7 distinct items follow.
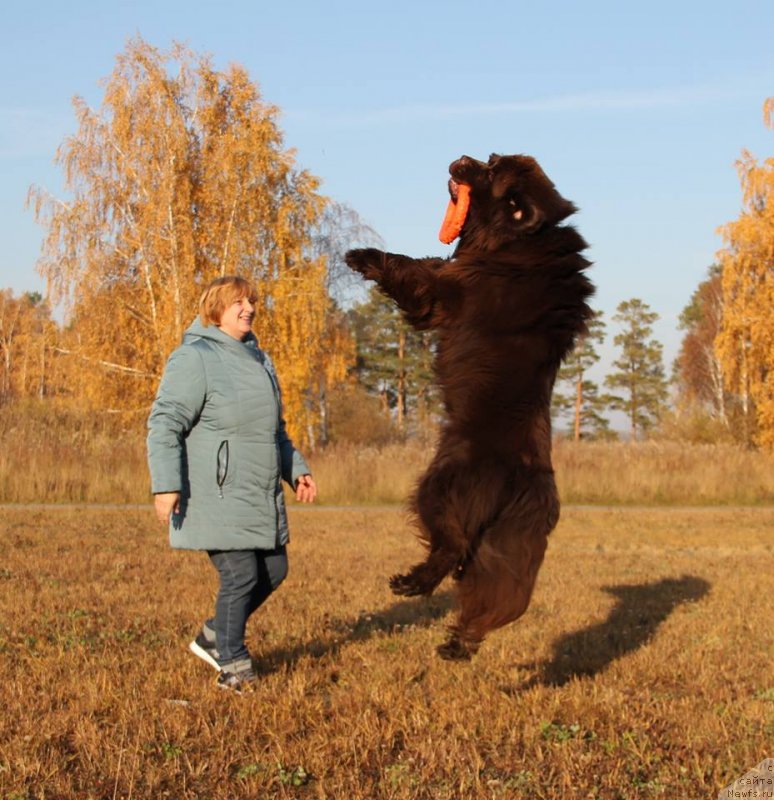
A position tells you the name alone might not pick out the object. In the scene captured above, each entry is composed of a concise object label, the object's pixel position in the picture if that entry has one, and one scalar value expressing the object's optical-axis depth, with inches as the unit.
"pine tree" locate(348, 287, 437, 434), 1841.8
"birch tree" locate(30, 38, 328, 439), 916.0
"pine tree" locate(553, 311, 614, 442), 2054.4
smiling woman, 176.4
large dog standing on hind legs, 150.4
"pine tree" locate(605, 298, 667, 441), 2055.9
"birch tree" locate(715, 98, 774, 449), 732.7
